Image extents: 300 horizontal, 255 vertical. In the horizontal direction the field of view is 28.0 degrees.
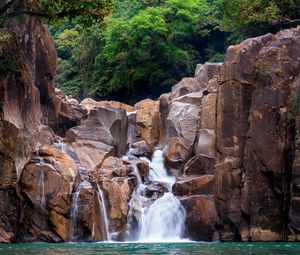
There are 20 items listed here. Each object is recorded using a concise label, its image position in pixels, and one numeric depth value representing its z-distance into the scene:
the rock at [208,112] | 38.19
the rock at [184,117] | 39.97
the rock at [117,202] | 32.82
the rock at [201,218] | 32.78
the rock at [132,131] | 44.38
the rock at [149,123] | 44.19
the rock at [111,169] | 34.44
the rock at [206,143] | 36.75
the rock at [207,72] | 46.41
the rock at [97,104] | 45.41
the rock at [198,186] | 33.75
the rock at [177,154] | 37.91
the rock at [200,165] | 35.62
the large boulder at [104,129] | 37.91
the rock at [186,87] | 45.09
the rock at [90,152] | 35.41
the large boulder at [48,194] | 31.67
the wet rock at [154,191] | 34.94
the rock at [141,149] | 40.41
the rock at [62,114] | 40.66
